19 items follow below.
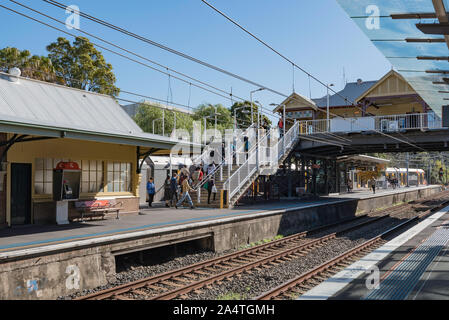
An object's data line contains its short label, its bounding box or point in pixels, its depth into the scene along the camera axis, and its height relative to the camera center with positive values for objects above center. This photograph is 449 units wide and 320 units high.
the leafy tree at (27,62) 29.92 +8.74
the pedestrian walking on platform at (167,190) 20.80 -0.75
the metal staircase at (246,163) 20.28 +0.72
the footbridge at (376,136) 24.34 +2.46
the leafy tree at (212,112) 58.38 +9.28
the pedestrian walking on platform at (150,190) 20.36 -0.71
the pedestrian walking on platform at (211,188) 19.92 -0.63
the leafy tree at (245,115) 63.64 +9.71
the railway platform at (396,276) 7.54 -2.21
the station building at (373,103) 32.44 +6.47
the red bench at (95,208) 13.50 -1.09
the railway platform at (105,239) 8.18 -1.74
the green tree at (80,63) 35.84 +9.95
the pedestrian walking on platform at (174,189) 19.77 -0.65
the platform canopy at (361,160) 37.72 +1.54
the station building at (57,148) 11.50 +0.96
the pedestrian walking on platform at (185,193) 19.06 -0.84
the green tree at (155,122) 47.69 +6.71
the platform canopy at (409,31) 6.72 +2.78
